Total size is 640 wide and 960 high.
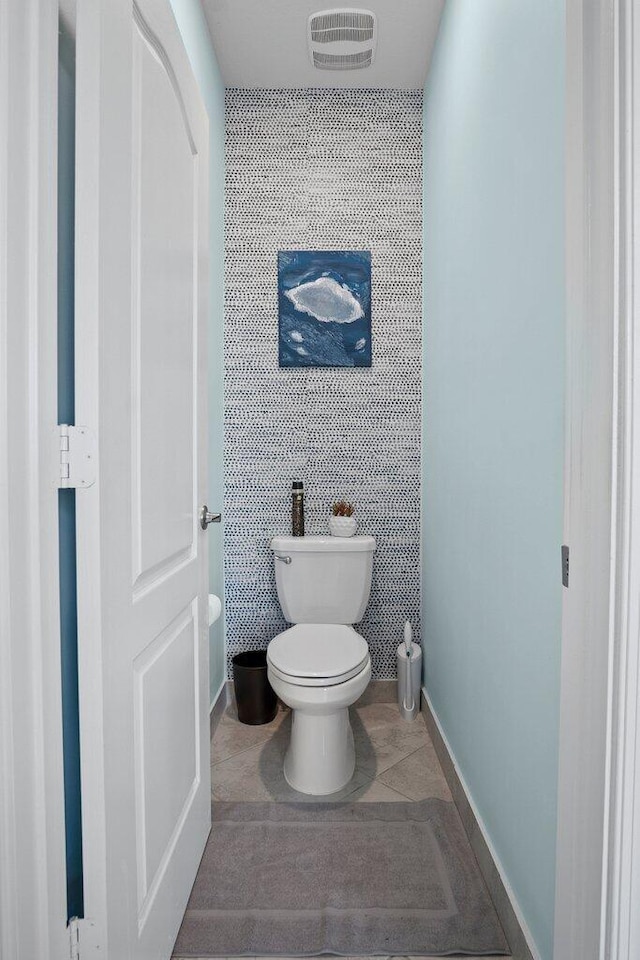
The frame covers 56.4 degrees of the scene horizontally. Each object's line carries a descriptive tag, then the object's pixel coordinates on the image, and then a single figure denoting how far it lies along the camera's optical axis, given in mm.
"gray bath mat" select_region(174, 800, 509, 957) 1353
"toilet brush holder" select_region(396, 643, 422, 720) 2480
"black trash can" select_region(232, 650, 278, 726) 2410
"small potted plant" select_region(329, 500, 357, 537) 2516
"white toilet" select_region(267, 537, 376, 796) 1875
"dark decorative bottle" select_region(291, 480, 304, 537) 2566
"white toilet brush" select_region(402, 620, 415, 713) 2484
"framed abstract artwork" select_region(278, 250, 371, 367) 2602
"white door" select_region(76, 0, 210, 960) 925
